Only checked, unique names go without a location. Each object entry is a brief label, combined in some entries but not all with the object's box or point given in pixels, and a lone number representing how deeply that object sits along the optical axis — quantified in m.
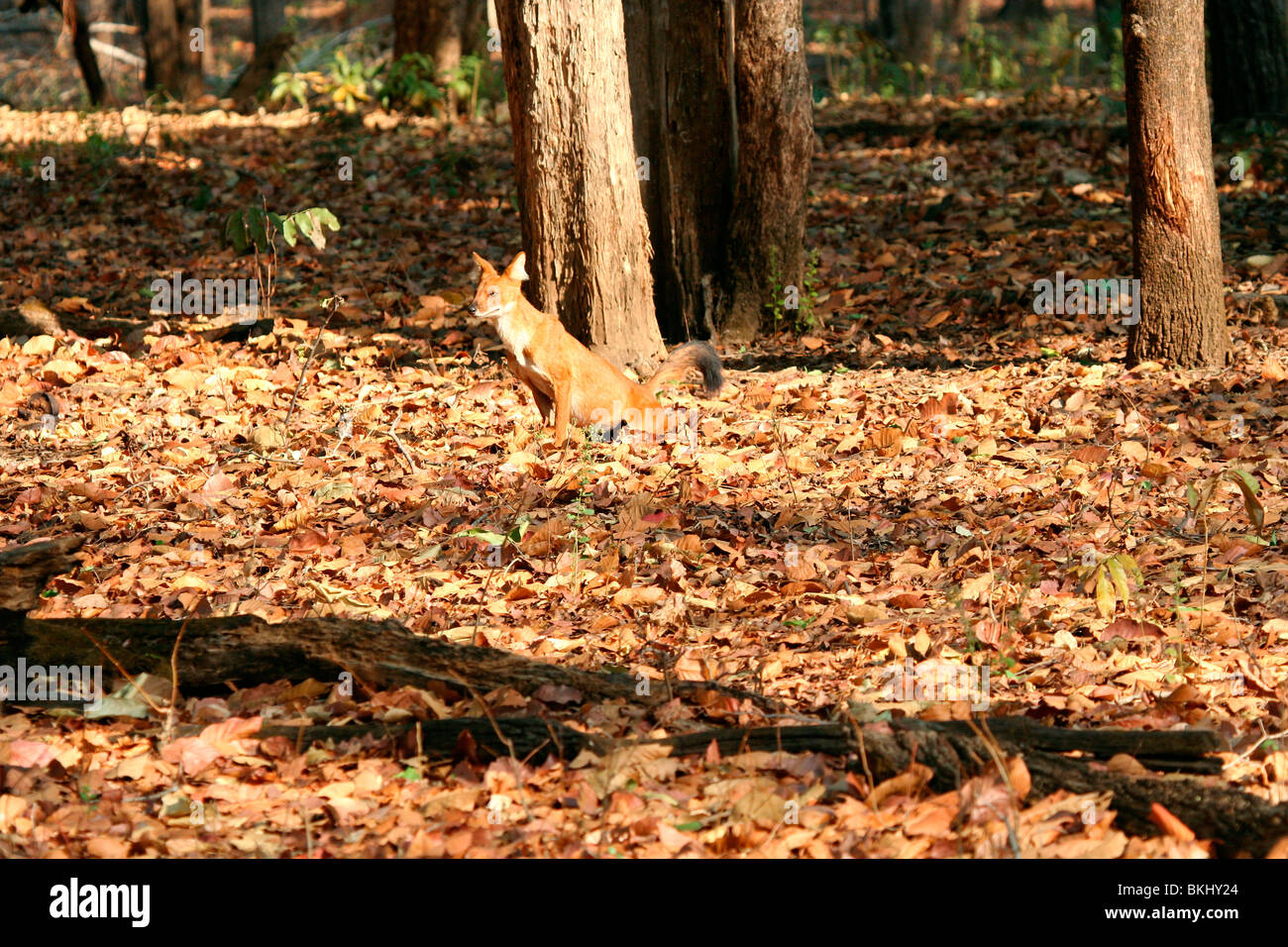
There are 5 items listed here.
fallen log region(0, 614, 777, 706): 8.80
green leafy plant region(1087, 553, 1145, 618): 9.73
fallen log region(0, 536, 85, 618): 8.55
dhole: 15.21
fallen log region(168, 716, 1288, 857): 6.71
